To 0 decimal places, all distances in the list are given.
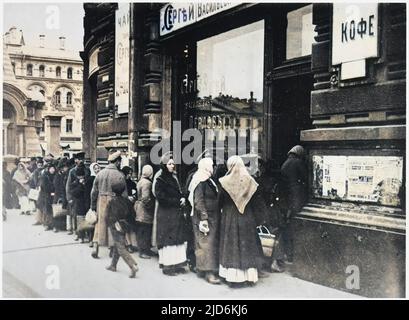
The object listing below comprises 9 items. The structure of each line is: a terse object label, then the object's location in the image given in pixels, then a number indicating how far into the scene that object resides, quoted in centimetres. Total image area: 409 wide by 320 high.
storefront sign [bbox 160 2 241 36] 650
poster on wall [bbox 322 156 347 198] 496
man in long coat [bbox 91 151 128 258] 670
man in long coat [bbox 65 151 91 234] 771
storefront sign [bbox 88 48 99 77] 905
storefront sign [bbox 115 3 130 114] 795
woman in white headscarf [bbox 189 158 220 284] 546
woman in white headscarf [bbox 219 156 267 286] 525
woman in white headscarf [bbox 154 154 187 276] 584
